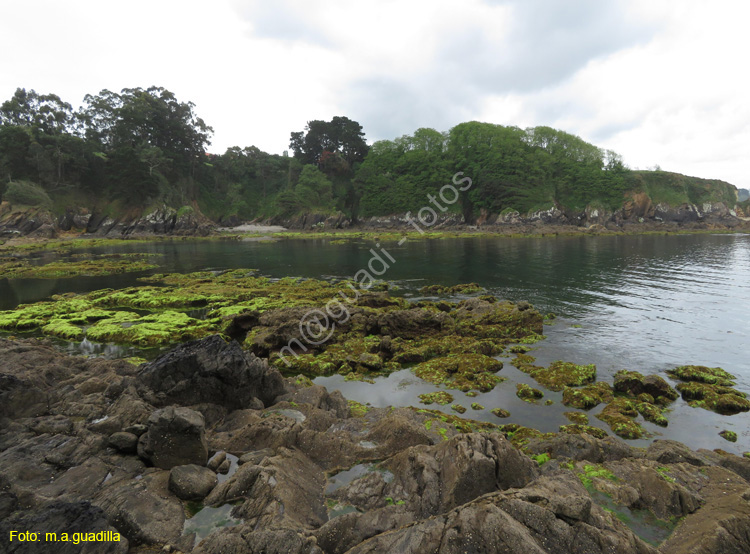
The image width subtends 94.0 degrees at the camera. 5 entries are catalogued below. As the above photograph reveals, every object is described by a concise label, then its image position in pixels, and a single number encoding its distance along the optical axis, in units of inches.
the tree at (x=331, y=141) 5826.8
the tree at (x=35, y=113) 4279.0
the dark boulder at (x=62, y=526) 183.6
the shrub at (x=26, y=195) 3641.7
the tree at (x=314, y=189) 5211.6
